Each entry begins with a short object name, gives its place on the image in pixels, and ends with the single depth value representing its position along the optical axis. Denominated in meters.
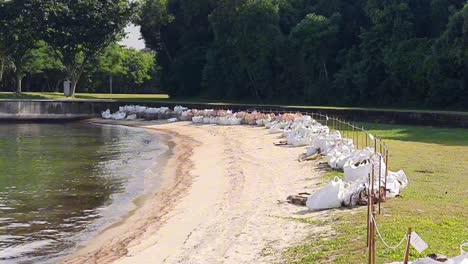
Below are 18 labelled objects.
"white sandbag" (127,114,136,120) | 53.72
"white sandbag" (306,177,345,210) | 13.27
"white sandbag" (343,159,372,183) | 14.83
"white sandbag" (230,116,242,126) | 42.92
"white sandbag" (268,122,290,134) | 35.03
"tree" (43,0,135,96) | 62.19
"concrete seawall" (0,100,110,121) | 56.38
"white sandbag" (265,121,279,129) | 36.98
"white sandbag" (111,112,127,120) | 54.56
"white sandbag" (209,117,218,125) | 44.68
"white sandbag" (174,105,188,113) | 50.12
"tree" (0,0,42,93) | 61.31
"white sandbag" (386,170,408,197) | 13.44
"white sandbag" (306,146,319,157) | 22.45
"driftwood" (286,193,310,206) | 14.46
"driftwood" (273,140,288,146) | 28.66
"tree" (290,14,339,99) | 50.31
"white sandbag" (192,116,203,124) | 46.41
